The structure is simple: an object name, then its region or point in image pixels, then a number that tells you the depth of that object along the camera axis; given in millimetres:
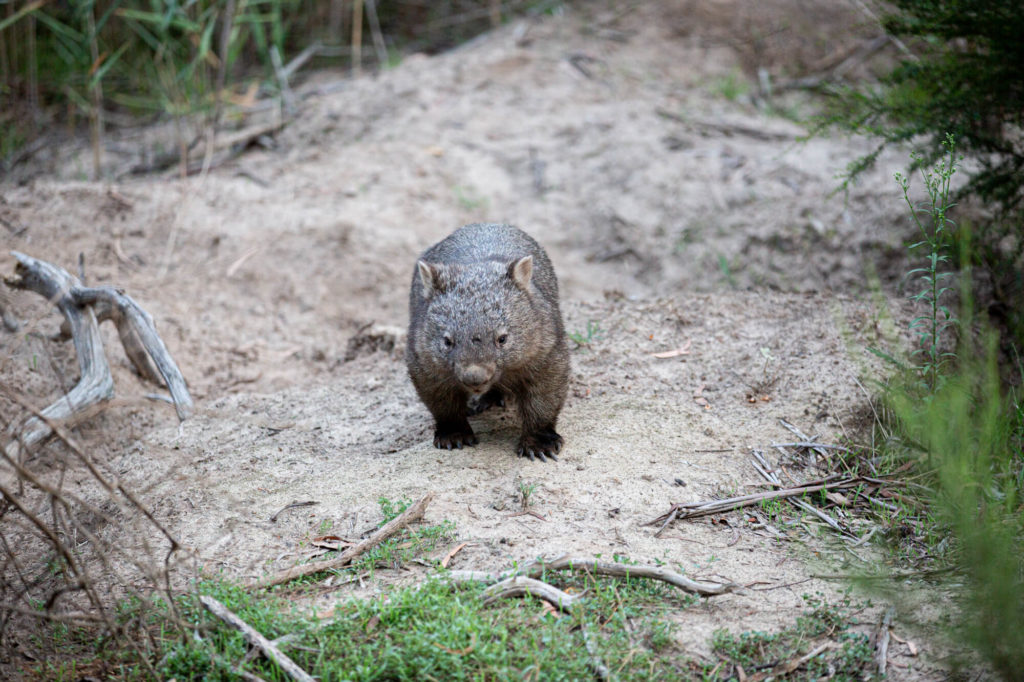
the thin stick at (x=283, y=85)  8164
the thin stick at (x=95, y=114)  6573
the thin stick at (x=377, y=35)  8828
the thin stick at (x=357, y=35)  8570
